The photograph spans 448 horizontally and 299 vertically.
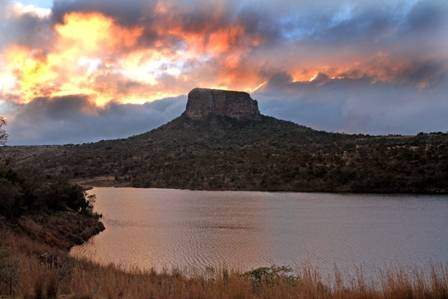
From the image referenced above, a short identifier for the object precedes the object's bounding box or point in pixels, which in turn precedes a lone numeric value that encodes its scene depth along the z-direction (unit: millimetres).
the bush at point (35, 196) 26531
